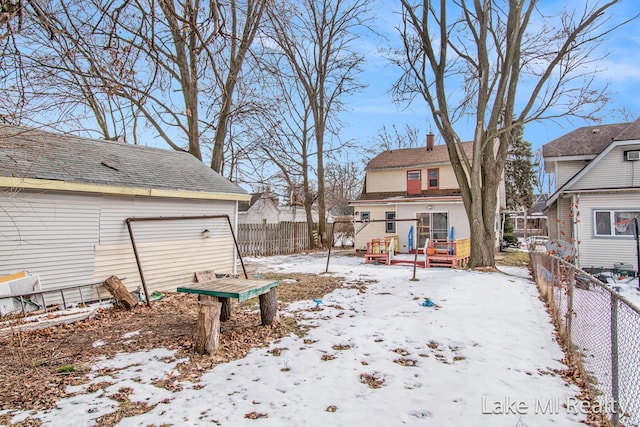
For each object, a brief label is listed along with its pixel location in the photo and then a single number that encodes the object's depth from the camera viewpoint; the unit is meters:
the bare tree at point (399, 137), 34.81
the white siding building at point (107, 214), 6.39
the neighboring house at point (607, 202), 12.98
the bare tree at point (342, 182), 31.55
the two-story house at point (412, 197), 17.45
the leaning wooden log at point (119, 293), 6.73
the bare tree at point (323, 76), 20.58
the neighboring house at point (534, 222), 34.27
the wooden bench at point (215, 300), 4.45
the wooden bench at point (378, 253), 14.31
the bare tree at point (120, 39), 3.36
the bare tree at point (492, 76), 11.98
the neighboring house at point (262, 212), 35.68
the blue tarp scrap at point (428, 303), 7.03
